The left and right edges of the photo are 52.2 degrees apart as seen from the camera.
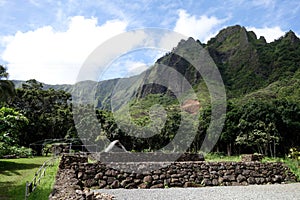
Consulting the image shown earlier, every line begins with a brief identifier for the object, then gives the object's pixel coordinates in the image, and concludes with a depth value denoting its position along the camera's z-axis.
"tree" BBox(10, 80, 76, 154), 33.22
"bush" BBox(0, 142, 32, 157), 12.60
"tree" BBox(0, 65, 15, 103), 18.77
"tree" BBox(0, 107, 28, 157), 12.63
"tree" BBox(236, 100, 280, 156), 29.80
